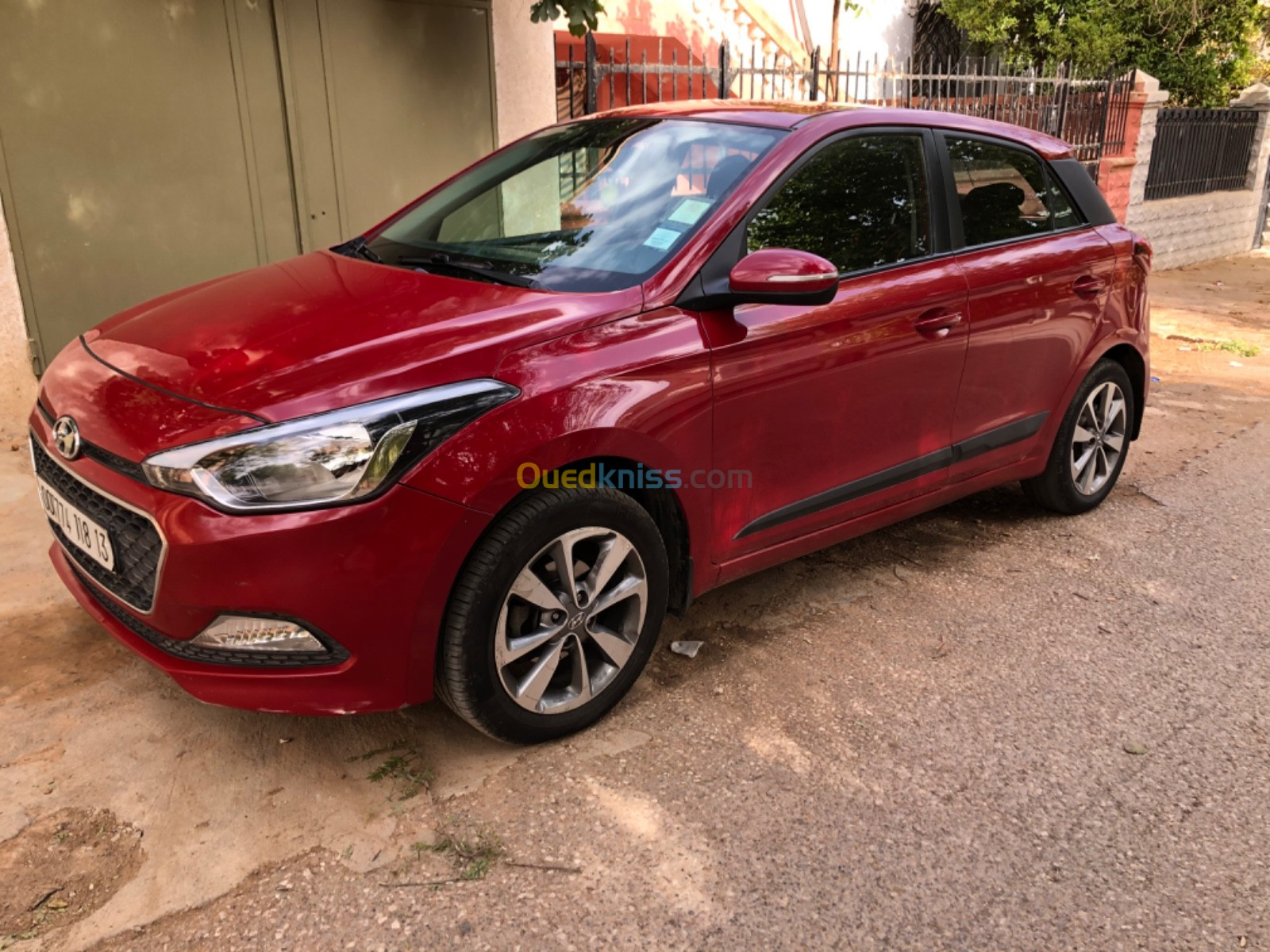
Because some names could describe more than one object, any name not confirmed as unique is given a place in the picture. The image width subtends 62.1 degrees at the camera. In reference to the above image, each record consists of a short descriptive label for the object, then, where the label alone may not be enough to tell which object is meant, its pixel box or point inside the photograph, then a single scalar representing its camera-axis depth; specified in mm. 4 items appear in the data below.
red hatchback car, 2443
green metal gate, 5266
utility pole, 9117
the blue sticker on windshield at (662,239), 3102
